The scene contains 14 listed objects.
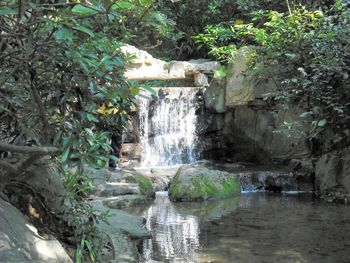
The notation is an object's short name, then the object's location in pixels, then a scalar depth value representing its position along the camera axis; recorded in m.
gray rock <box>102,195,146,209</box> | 7.70
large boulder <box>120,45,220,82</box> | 14.51
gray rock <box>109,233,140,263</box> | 4.48
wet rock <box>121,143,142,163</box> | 13.21
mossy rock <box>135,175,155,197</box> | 9.12
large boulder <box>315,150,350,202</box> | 8.90
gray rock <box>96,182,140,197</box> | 8.48
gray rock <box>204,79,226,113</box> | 13.15
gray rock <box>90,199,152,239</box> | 5.52
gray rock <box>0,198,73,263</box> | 2.56
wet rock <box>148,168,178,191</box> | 10.06
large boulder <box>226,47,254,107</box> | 12.12
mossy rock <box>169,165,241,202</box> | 8.94
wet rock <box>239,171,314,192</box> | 10.17
